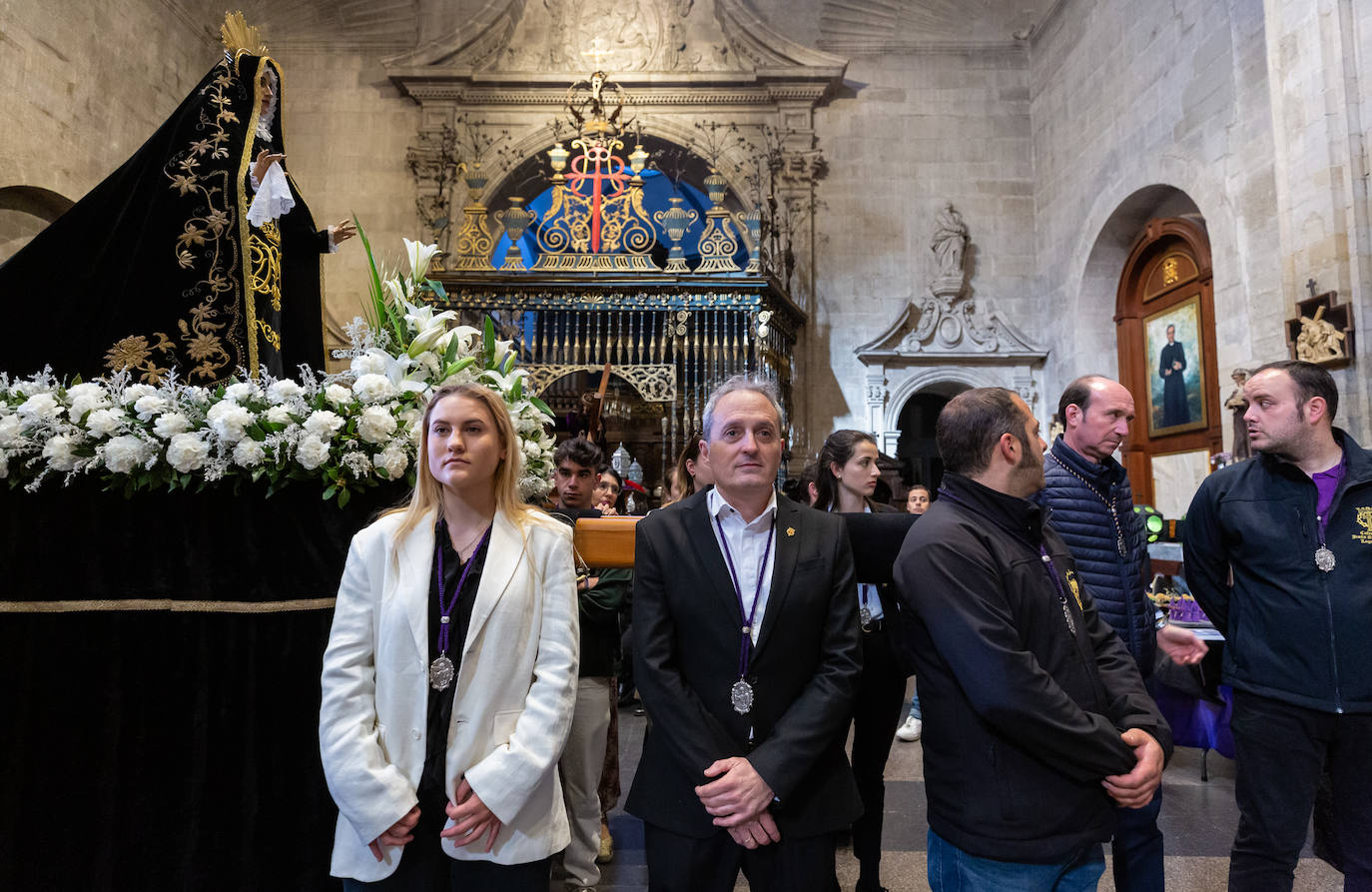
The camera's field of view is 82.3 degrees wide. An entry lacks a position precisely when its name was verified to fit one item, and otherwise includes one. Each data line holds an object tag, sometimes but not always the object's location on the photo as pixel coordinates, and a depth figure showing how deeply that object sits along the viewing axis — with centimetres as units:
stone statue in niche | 1084
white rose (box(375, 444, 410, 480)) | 217
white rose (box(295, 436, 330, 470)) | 208
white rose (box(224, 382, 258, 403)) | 218
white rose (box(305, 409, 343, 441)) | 210
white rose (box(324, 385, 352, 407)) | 217
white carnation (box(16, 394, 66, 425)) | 215
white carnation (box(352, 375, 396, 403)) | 218
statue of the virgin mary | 258
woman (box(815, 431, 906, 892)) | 273
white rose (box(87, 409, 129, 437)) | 213
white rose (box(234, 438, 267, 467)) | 210
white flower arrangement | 212
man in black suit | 176
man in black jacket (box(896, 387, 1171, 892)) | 169
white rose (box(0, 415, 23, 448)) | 215
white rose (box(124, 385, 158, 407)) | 221
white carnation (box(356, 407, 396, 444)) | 213
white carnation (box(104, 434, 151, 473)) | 211
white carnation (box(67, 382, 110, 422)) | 217
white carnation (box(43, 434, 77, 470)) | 212
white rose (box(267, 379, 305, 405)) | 216
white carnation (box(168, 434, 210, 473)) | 208
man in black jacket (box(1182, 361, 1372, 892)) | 228
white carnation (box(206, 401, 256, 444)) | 209
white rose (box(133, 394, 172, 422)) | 215
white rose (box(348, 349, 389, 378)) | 227
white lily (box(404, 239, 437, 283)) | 252
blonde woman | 174
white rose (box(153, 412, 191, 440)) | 211
